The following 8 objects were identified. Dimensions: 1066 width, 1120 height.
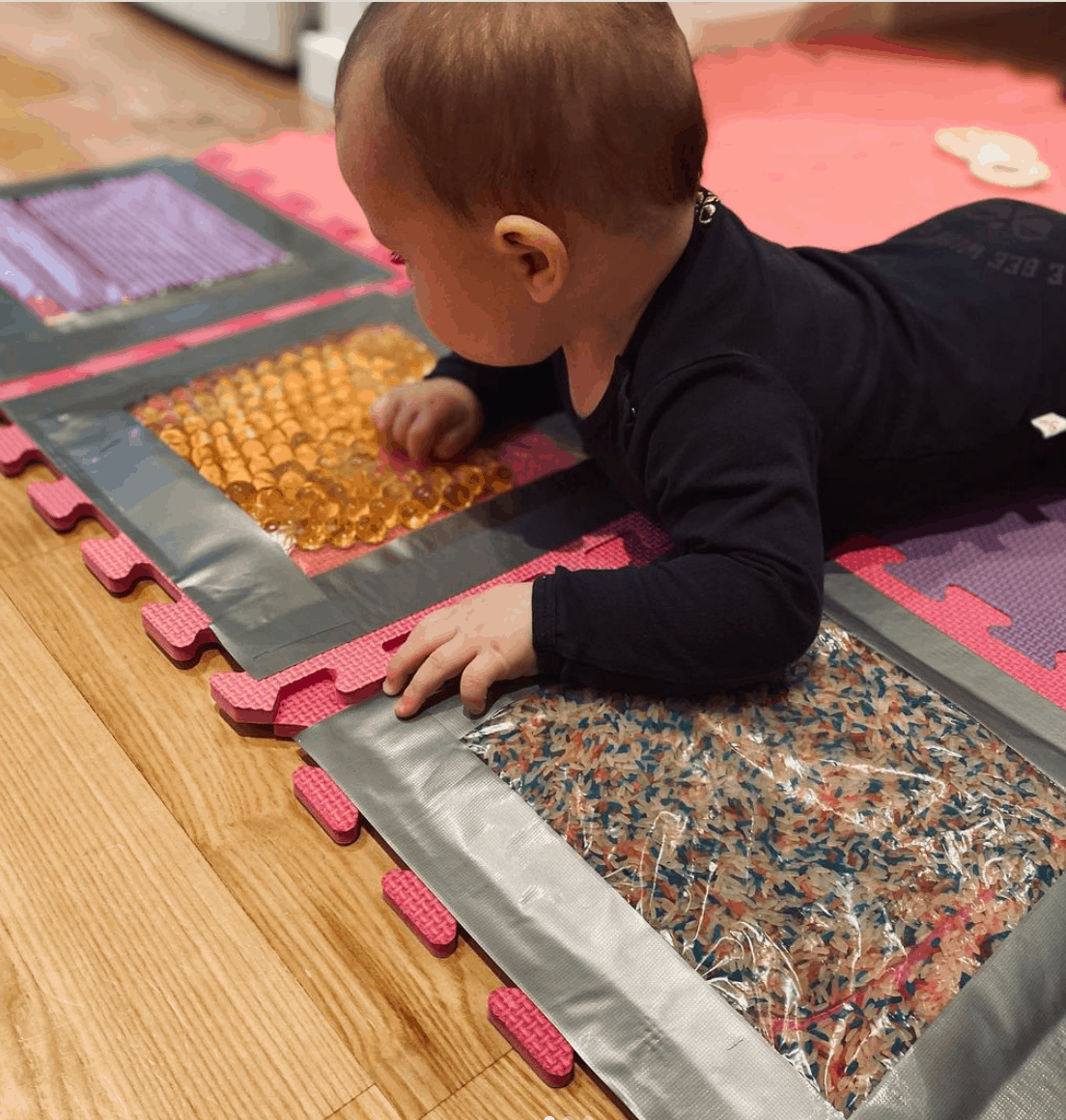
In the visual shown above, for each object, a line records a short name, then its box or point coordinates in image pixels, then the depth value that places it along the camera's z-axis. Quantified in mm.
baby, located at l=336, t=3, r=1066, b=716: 552
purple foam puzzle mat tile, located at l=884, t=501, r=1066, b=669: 733
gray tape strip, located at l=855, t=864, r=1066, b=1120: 481
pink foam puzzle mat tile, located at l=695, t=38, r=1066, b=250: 1322
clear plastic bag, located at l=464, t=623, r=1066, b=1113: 521
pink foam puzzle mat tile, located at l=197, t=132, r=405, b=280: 1208
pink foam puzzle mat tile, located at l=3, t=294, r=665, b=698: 683
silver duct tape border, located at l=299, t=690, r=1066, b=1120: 484
